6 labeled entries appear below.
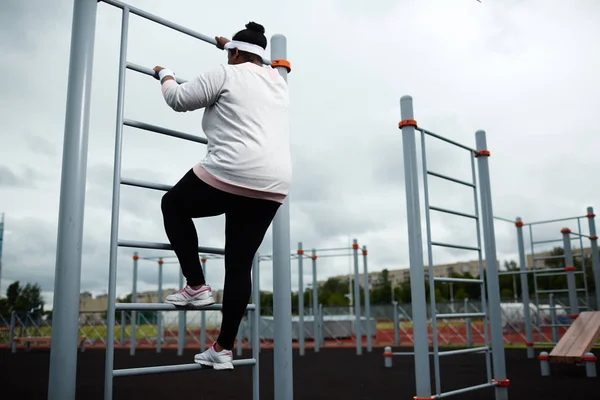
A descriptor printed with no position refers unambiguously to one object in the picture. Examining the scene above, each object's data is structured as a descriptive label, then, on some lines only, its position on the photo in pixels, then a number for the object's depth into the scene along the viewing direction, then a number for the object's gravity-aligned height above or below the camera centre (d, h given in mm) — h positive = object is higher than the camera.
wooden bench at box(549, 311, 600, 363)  6195 -482
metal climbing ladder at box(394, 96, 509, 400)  3621 +365
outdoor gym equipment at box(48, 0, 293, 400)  1796 +329
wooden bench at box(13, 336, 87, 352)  13359 -807
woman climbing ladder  1913 +444
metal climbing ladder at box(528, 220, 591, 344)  7886 +481
